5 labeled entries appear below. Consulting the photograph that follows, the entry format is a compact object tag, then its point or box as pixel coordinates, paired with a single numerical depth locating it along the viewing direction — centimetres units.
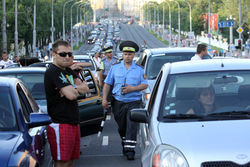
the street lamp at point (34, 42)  6902
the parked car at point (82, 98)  1096
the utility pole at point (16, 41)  5453
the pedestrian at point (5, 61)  2560
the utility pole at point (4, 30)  4662
